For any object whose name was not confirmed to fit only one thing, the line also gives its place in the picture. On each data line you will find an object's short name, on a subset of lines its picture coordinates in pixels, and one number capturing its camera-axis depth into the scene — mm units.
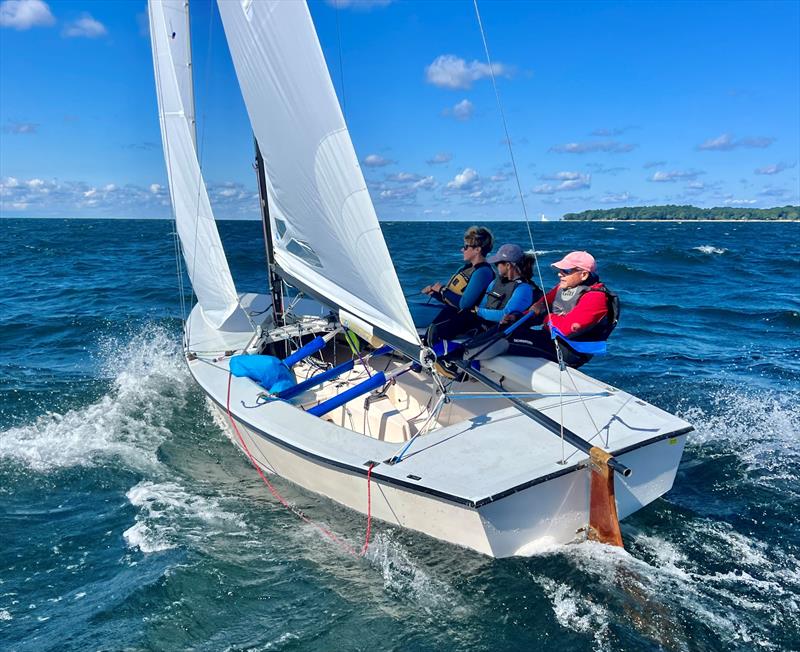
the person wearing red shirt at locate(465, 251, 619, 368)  4527
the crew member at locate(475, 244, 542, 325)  5105
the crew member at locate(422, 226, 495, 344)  5188
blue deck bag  4859
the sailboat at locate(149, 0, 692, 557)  3223
